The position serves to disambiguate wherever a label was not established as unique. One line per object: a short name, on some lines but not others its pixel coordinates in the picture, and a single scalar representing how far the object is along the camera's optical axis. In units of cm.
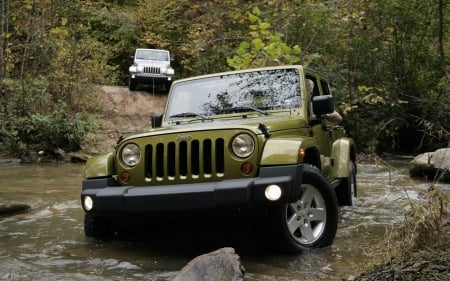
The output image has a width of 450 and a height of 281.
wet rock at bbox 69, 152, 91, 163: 1400
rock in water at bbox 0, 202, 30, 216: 686
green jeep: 439
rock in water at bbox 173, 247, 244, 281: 370
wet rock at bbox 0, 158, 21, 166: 1339
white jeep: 2189
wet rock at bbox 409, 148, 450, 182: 1048
